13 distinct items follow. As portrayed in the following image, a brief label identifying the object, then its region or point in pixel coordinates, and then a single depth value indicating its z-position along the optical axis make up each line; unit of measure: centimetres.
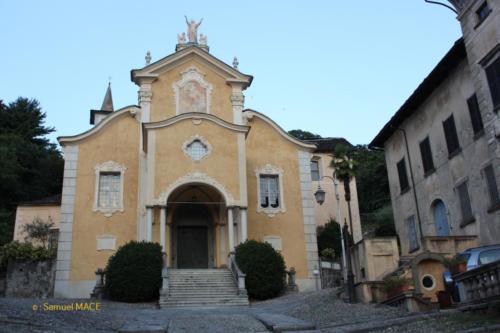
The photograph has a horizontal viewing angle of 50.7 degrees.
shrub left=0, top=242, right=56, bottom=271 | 2553
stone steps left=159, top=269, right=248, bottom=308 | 2114
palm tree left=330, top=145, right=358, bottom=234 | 2094
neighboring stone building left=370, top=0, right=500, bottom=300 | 1794
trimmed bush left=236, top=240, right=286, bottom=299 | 2306
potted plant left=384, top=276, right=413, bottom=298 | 1484
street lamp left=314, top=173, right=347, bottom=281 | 2150
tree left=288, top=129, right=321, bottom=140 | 7125
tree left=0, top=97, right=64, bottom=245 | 4391
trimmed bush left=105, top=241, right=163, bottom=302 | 2212
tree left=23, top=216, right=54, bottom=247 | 3531
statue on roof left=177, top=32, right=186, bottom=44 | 3328
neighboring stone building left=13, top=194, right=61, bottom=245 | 3850
